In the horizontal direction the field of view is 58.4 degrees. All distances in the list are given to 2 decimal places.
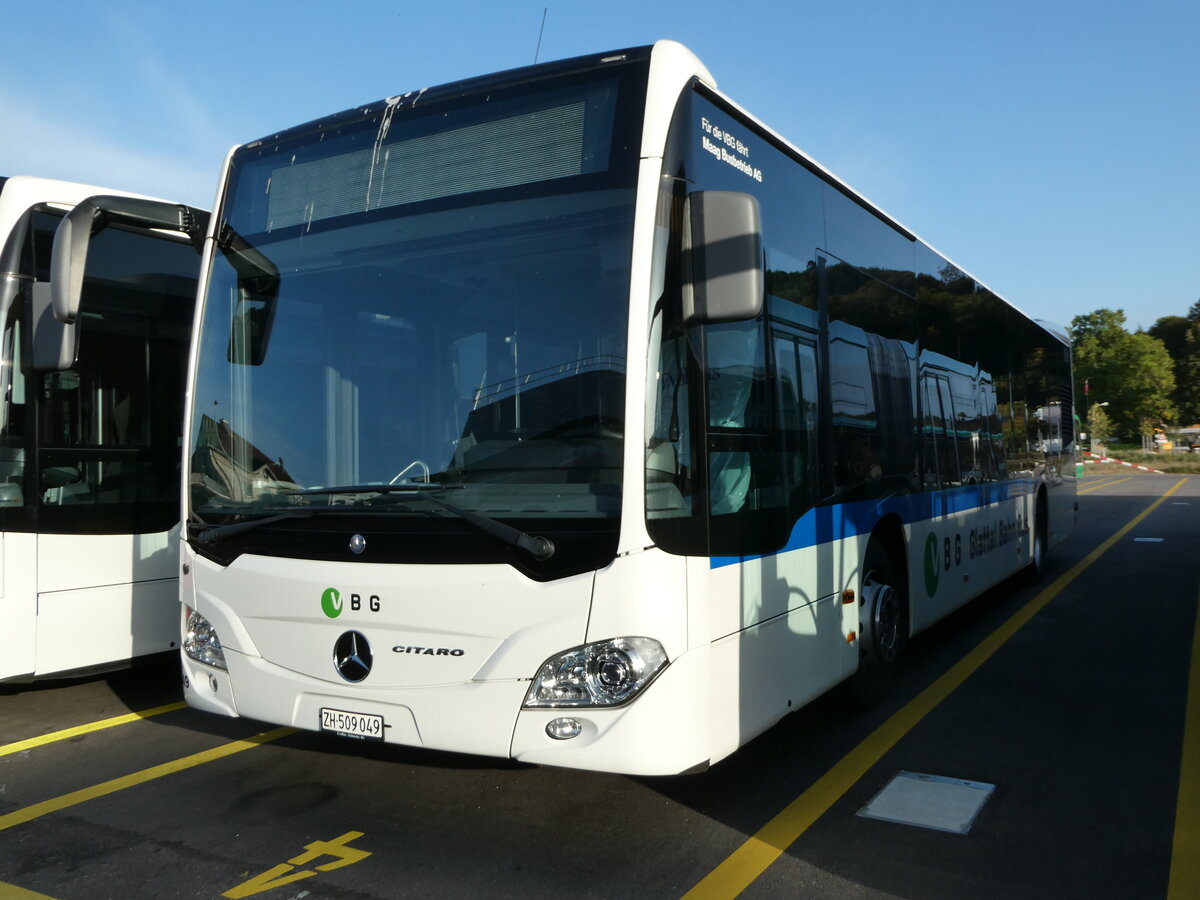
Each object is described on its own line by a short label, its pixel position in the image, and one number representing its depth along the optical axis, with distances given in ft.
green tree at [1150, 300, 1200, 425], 280.51
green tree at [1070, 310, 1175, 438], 292.20
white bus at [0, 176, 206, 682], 19.76
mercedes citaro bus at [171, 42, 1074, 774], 12.94
